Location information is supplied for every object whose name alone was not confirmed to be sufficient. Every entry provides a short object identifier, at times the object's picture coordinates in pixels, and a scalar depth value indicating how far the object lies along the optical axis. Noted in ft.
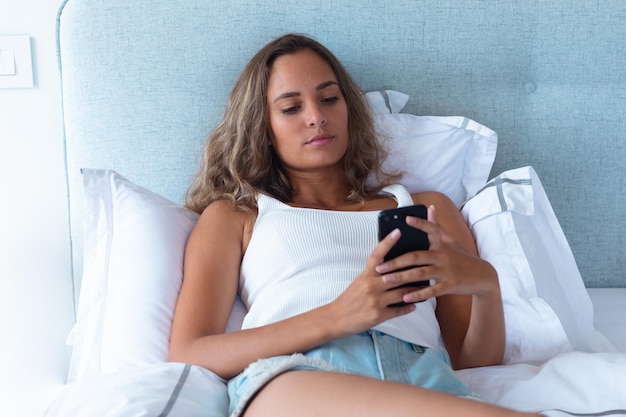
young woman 3.71
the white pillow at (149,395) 3.55
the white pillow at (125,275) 4.53
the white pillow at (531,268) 4.78
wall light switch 6.30
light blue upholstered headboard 5.65
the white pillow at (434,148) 5.61
